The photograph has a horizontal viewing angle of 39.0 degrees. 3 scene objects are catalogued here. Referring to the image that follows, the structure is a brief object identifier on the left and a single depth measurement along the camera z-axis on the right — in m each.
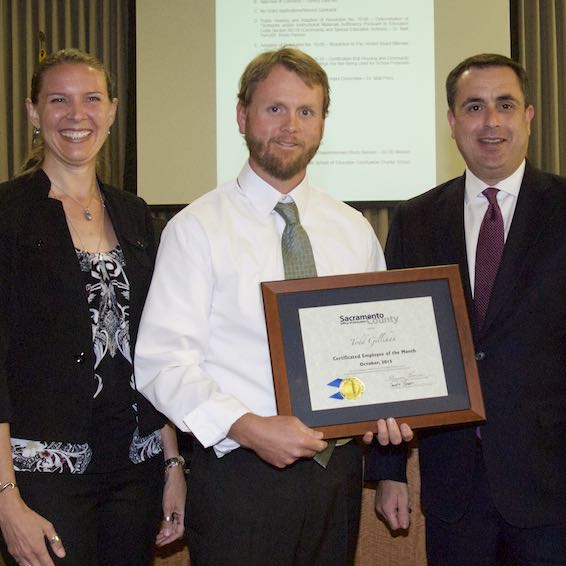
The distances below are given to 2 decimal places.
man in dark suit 2.05
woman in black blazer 1.93
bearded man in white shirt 1.85
